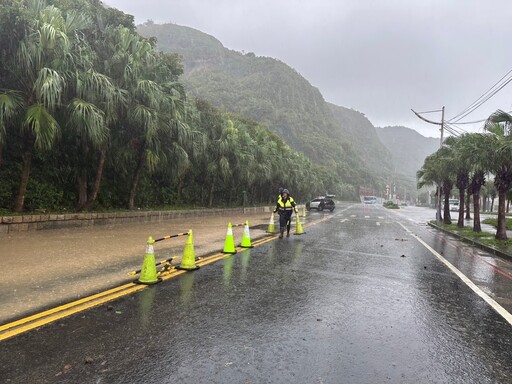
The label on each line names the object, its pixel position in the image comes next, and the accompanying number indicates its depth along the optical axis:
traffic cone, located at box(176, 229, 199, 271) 8.27
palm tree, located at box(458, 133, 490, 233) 16.27
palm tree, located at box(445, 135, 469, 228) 19.68
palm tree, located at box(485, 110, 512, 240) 14.74
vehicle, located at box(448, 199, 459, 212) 92.97
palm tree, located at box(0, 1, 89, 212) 12.33
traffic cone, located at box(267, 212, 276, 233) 16.77
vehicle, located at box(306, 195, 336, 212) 45.28
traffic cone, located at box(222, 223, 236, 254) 10.77
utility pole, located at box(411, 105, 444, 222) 30.58
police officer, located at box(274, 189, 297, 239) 14.61
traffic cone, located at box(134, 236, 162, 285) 6.91
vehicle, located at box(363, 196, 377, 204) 117.16
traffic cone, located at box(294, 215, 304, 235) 16.77
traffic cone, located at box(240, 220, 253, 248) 12.00
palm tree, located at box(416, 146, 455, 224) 23.09
